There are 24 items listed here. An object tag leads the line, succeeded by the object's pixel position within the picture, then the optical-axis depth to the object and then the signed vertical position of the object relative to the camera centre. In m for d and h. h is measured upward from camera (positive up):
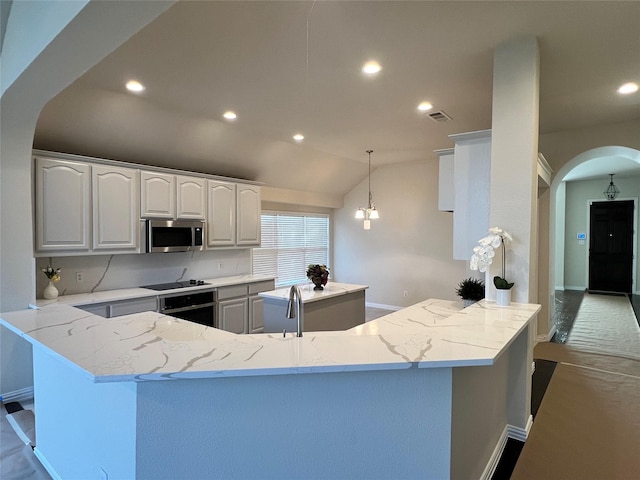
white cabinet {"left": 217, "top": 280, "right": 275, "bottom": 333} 4.64 -0.99
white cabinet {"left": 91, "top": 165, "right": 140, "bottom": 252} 3.62 +0.29
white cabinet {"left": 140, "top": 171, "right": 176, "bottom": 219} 4.02 +0.48
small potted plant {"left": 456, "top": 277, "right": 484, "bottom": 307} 3.15 -0.50
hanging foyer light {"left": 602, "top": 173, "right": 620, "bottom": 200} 8.33 +1.08
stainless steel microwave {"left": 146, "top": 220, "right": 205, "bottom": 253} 4.09 +0.00
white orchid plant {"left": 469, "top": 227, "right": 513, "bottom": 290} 2.37 -0.10
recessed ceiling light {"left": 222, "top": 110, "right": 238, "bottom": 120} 3.86 +1.37
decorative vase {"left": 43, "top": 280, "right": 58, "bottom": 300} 3.41 -0.55
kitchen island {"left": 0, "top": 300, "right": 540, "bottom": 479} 1.24 -0.64
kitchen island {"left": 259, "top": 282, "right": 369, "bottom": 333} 3.86 -0.87
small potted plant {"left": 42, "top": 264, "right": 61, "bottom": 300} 3.40 -0.48
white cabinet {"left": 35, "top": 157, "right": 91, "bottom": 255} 3.23 +0.29
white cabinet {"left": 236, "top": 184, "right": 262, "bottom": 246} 5.19 +0.31
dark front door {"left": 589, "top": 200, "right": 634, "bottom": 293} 8.30 -0.23
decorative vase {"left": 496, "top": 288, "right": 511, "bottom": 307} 2.36 -0.41
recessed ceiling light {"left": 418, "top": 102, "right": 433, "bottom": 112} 3.59 +1.36
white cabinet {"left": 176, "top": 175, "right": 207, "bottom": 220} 4.39 +0.50
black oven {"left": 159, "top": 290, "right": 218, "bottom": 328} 4.01 -0.85
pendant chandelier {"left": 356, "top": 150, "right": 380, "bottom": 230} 5.10 +0.32
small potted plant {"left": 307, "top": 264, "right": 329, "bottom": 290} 4.30 -0.48
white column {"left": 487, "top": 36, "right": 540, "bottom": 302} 2.36 +0.57
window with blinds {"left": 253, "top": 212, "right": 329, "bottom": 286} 6.50 -0.20
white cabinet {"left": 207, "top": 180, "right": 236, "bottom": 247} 4.78 +0.31
